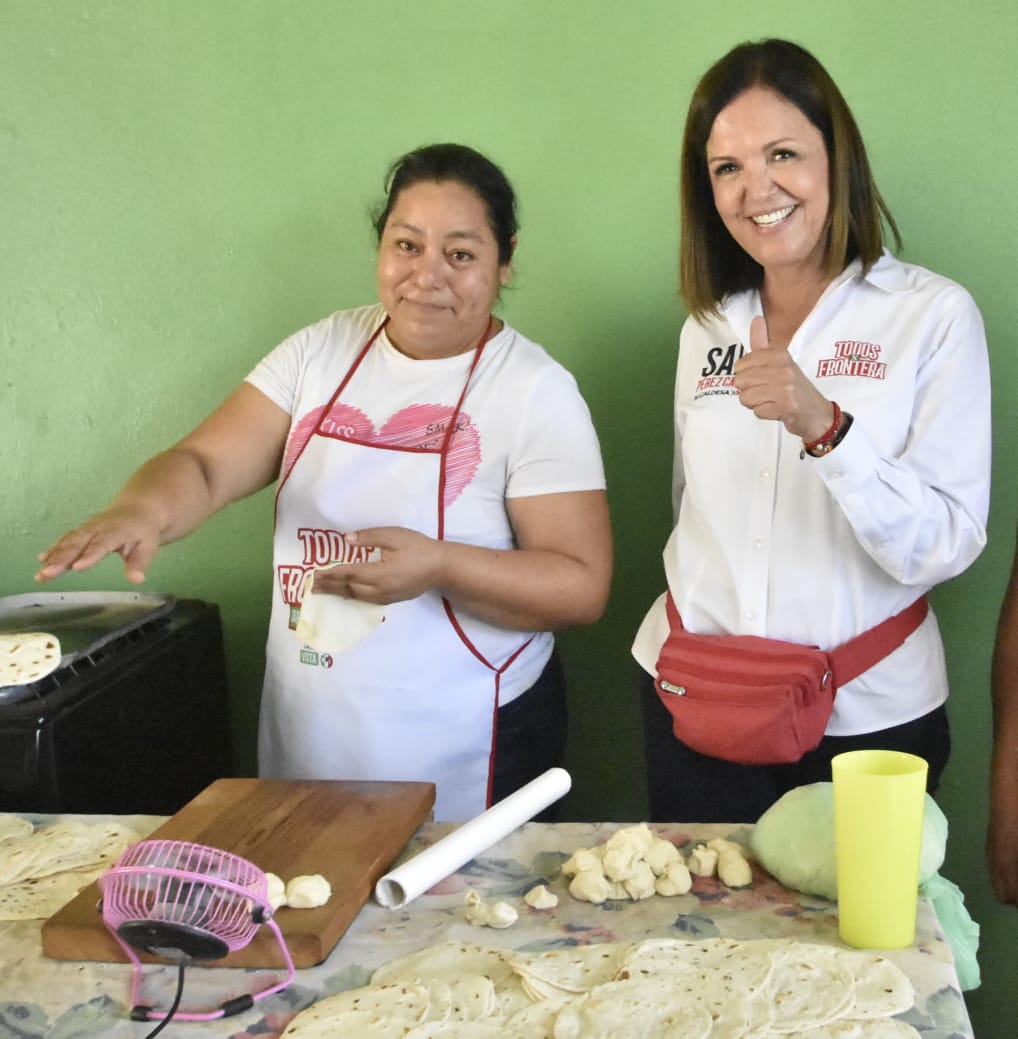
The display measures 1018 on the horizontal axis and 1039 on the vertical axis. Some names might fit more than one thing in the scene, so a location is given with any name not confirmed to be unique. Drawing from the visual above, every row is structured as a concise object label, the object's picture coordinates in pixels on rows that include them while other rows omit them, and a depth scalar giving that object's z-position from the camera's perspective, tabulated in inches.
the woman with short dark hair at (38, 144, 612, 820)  57.4
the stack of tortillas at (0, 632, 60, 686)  55.7
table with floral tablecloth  32.8
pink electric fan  34.0
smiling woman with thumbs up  49.9
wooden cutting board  35.8
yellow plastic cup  33.6
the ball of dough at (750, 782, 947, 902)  38.0
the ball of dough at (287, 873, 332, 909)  36.9
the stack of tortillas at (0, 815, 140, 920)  39.9
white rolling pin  38.7
